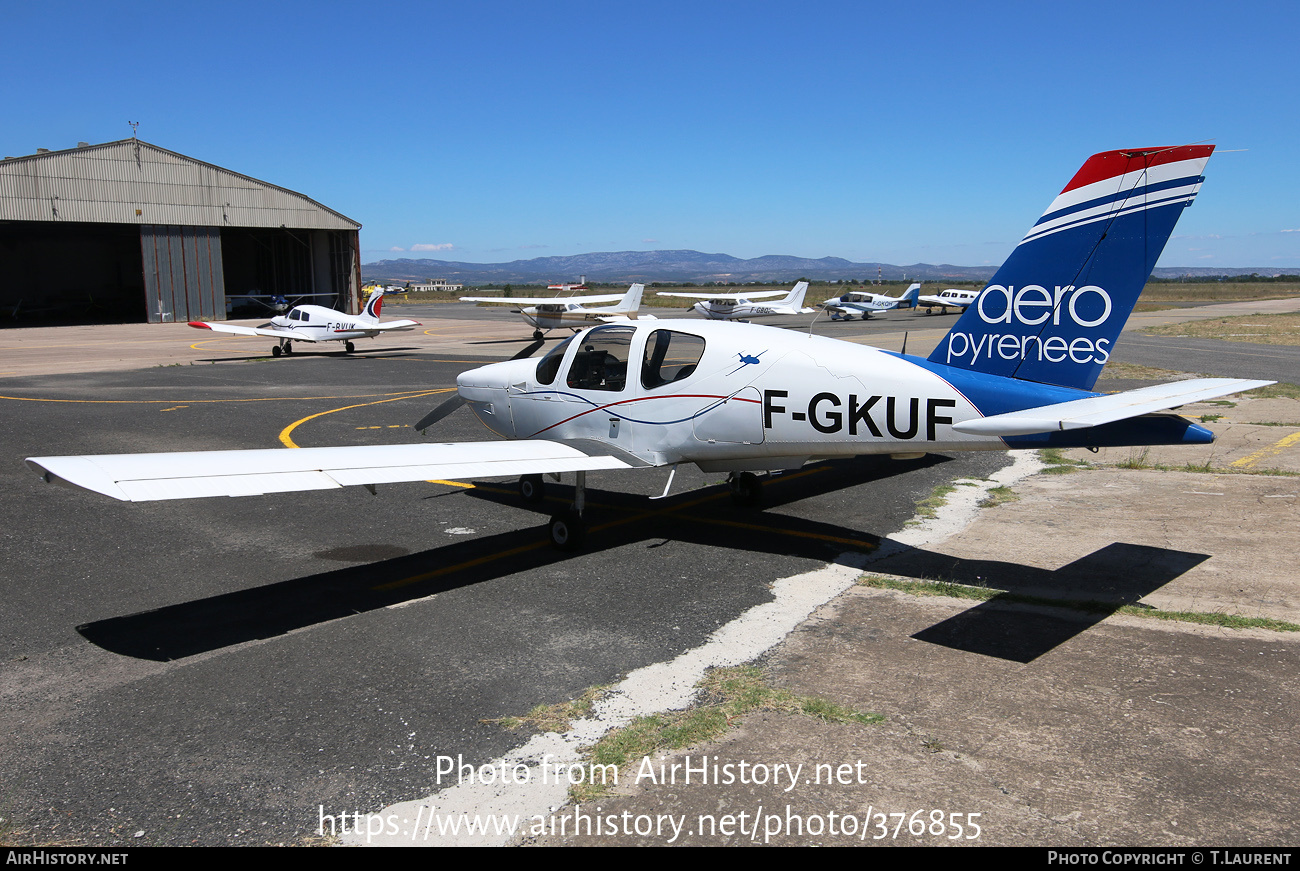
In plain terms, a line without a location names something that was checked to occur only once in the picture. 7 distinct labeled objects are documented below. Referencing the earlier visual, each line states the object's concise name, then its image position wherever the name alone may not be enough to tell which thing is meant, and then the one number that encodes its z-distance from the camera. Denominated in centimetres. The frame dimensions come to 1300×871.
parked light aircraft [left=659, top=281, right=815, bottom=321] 5053
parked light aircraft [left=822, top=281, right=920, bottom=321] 6225
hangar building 4616
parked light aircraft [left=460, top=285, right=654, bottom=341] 3697
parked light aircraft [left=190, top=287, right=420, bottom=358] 3144
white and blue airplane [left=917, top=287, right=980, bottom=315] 7031
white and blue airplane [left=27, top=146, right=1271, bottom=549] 661
